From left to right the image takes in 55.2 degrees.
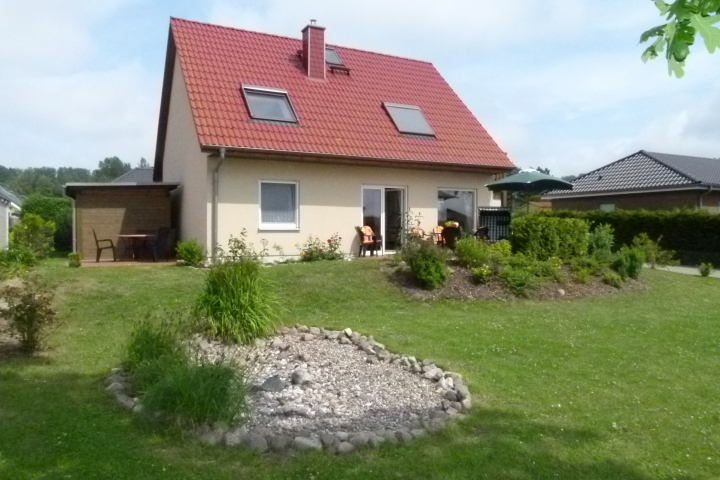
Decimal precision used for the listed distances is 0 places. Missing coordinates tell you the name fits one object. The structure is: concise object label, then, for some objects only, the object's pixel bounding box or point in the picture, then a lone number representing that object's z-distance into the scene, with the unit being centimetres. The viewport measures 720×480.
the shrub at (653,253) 1908
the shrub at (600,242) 1572
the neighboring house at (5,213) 3571
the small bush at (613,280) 1440
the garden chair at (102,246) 1797
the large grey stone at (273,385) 712
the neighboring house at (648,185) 3041
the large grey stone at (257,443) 549
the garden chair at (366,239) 1781
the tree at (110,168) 9555
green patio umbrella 1777
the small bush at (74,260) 1580
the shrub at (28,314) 822
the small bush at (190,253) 1584
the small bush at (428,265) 1296
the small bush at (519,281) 1309
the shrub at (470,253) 1388
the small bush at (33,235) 1627
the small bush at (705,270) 1839
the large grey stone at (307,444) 550
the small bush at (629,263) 1497
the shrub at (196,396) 582
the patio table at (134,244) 1838
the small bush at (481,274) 1333
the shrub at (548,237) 1521
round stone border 555
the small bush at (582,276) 1408
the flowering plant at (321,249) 1692
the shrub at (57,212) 2805
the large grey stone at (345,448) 549
